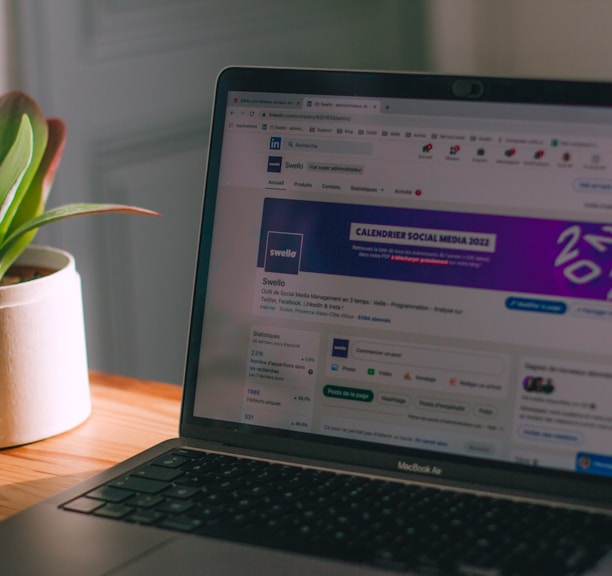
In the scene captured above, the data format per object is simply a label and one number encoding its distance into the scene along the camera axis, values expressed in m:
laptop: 0.56
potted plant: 0.72
